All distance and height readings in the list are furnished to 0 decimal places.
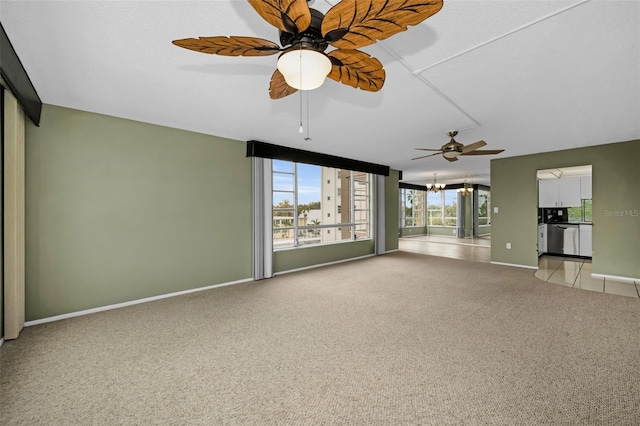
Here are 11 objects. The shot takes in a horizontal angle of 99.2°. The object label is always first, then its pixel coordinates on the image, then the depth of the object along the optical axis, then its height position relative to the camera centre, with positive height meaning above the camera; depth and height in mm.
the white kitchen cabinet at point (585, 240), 6841 -718
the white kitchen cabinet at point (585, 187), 6696 +613
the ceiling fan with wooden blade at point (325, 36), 1134 +853
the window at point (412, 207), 12562 +247
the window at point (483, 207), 13107 +247
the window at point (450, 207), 12883 +247
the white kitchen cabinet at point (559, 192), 6887 +516
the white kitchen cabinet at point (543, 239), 7582 -763
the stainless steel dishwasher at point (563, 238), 7105 -716
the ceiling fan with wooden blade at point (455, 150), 4012 +931
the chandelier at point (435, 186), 10406 +1006
